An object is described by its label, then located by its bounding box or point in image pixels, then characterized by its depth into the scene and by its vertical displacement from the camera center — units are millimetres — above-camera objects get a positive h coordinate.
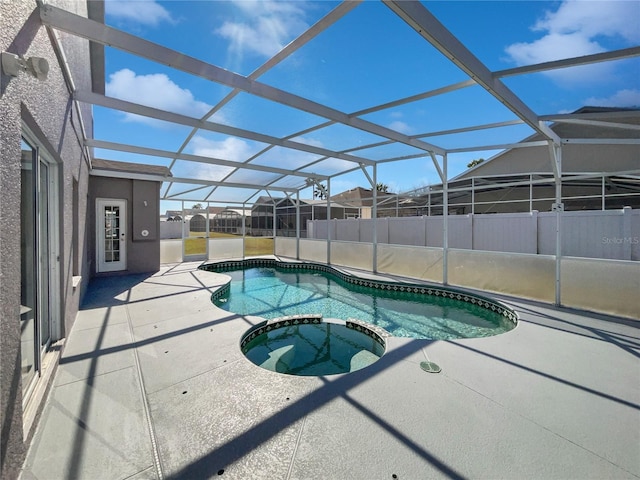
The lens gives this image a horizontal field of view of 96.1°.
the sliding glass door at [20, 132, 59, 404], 2059 -169
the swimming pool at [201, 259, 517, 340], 5258 -1513
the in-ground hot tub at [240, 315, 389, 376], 3830 -1599
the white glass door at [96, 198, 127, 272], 7988 +124
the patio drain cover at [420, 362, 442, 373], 2908 -1337
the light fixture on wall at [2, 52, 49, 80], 1422 +962
